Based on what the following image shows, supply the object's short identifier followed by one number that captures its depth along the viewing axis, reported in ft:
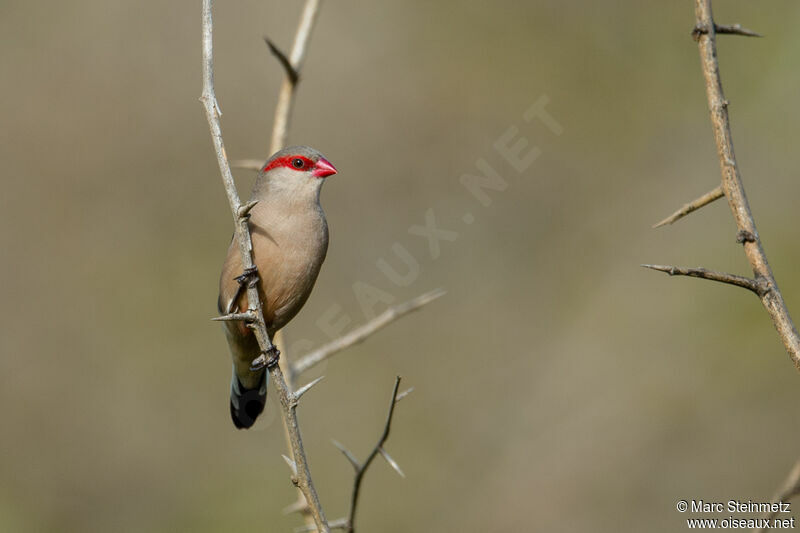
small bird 27.68
